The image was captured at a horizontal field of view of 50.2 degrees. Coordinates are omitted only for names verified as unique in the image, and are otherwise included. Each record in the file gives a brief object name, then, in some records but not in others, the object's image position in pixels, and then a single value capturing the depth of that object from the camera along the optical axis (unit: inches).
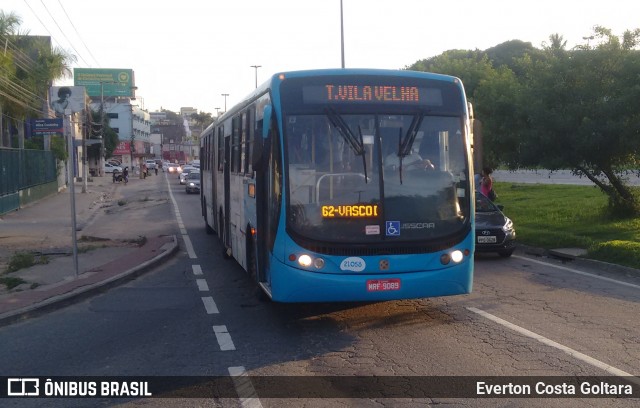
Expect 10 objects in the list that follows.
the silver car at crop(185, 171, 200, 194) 1754.4
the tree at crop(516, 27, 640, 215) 671.1
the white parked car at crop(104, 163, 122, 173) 3640.7
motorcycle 2382.5
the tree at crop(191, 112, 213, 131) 6007.9
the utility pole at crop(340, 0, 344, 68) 1131.9
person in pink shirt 775.7
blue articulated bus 320.2
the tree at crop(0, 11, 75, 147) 1428.4
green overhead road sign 3410.4
